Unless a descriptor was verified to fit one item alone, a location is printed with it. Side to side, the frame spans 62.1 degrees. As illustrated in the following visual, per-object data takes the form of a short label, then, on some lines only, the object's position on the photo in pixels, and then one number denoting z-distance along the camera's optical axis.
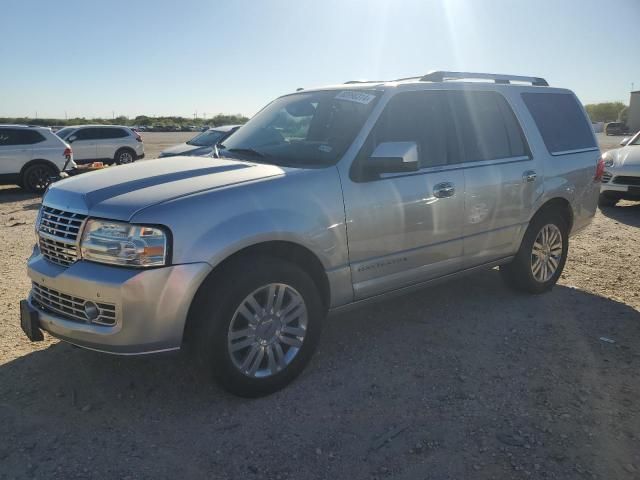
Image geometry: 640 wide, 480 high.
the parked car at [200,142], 12.24
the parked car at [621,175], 9.13
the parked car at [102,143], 18.30
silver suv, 2.84
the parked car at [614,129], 43.79
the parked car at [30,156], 12.67
